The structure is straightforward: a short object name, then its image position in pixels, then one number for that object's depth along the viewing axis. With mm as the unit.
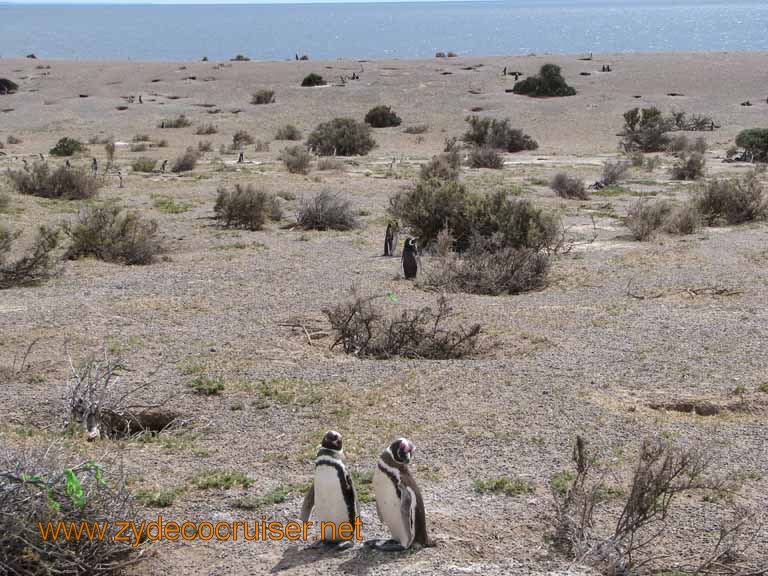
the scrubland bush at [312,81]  47562
